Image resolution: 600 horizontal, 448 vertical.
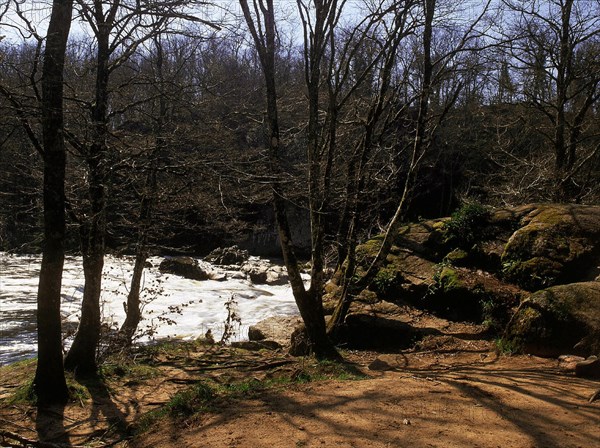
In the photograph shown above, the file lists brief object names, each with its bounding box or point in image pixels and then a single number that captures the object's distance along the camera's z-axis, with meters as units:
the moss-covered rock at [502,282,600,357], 6.73
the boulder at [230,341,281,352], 10.15
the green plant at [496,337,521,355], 7.41
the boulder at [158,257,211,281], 20.81
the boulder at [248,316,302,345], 11.12
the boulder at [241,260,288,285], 21.16
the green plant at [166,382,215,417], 5.45
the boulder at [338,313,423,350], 9.30
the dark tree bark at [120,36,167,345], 10.33
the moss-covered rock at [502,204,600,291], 9.25
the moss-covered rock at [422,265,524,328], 9.25
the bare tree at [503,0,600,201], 13.04
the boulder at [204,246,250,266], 25.42
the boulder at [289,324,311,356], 8.44
